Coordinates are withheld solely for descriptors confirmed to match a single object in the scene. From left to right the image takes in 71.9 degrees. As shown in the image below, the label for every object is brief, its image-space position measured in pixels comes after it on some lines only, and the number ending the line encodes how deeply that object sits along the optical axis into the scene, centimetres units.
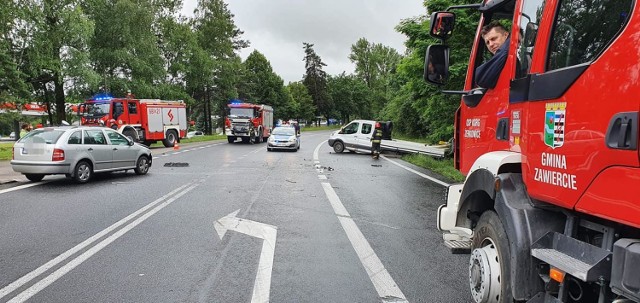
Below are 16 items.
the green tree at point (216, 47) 4766
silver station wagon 1128
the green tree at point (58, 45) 2205
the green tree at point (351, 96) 9806
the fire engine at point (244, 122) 3306
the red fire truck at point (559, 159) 205
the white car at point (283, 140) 2522
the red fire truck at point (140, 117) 2559
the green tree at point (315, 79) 9431
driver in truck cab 348
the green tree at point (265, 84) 7050
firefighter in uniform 2150
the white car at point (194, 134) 4521
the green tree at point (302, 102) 8506
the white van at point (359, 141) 2372
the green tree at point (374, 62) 9544
